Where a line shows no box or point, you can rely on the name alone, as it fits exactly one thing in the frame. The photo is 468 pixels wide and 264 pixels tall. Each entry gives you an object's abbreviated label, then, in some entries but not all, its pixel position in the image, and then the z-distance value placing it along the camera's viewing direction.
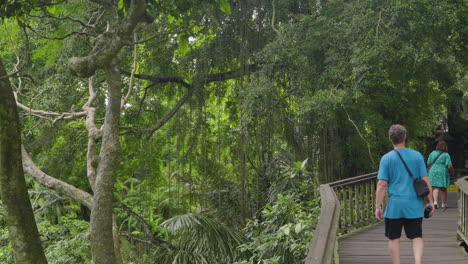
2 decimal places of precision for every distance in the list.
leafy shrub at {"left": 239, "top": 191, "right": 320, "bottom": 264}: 7.41
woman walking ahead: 8.62
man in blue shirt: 4.62
